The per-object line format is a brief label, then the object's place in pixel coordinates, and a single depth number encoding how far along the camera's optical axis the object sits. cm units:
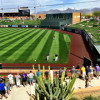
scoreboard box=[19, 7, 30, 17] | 11101
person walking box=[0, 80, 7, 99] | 982
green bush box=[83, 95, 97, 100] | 972
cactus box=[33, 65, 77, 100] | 761
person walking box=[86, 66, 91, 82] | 1236
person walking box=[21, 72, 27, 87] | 1171
